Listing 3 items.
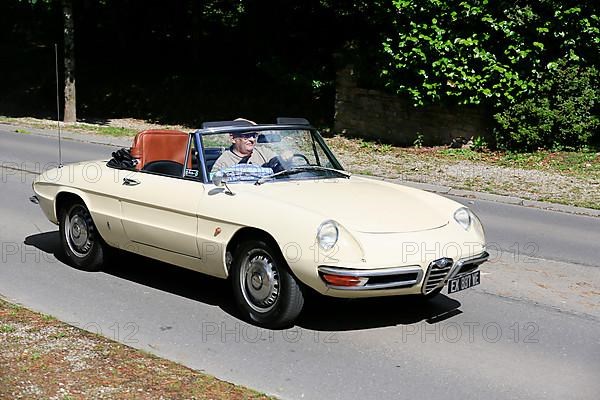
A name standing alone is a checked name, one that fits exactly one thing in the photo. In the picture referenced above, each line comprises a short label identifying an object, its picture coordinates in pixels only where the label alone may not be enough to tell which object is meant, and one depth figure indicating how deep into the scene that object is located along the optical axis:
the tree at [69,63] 25.75
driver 7.58
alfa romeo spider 6.34
